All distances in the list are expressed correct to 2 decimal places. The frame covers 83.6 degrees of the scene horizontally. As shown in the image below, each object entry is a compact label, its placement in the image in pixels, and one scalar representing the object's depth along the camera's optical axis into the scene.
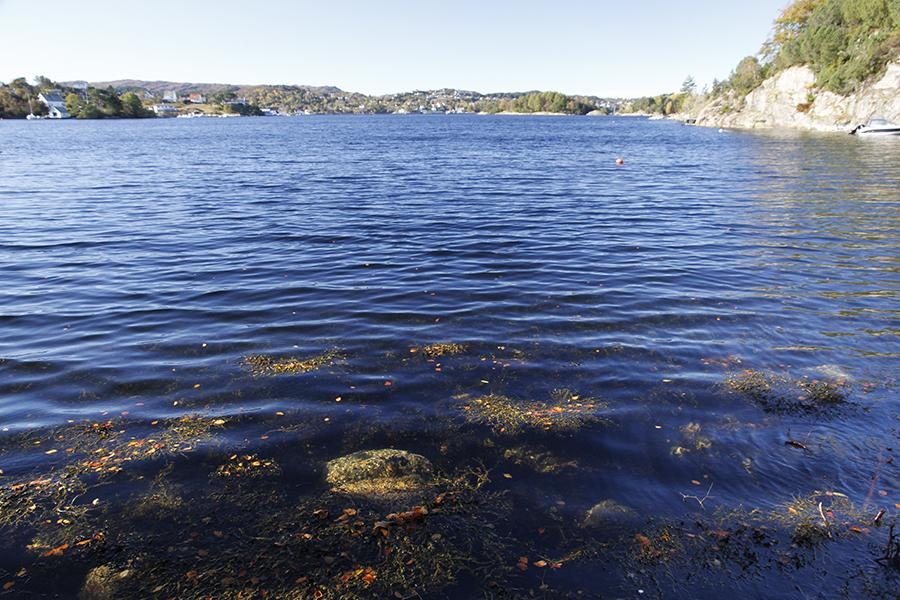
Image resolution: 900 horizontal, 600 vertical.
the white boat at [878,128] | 68.44
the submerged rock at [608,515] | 6.51
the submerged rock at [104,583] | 5.51
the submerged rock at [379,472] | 7.16
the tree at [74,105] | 195.68
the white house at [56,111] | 196.25
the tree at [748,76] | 129.75
